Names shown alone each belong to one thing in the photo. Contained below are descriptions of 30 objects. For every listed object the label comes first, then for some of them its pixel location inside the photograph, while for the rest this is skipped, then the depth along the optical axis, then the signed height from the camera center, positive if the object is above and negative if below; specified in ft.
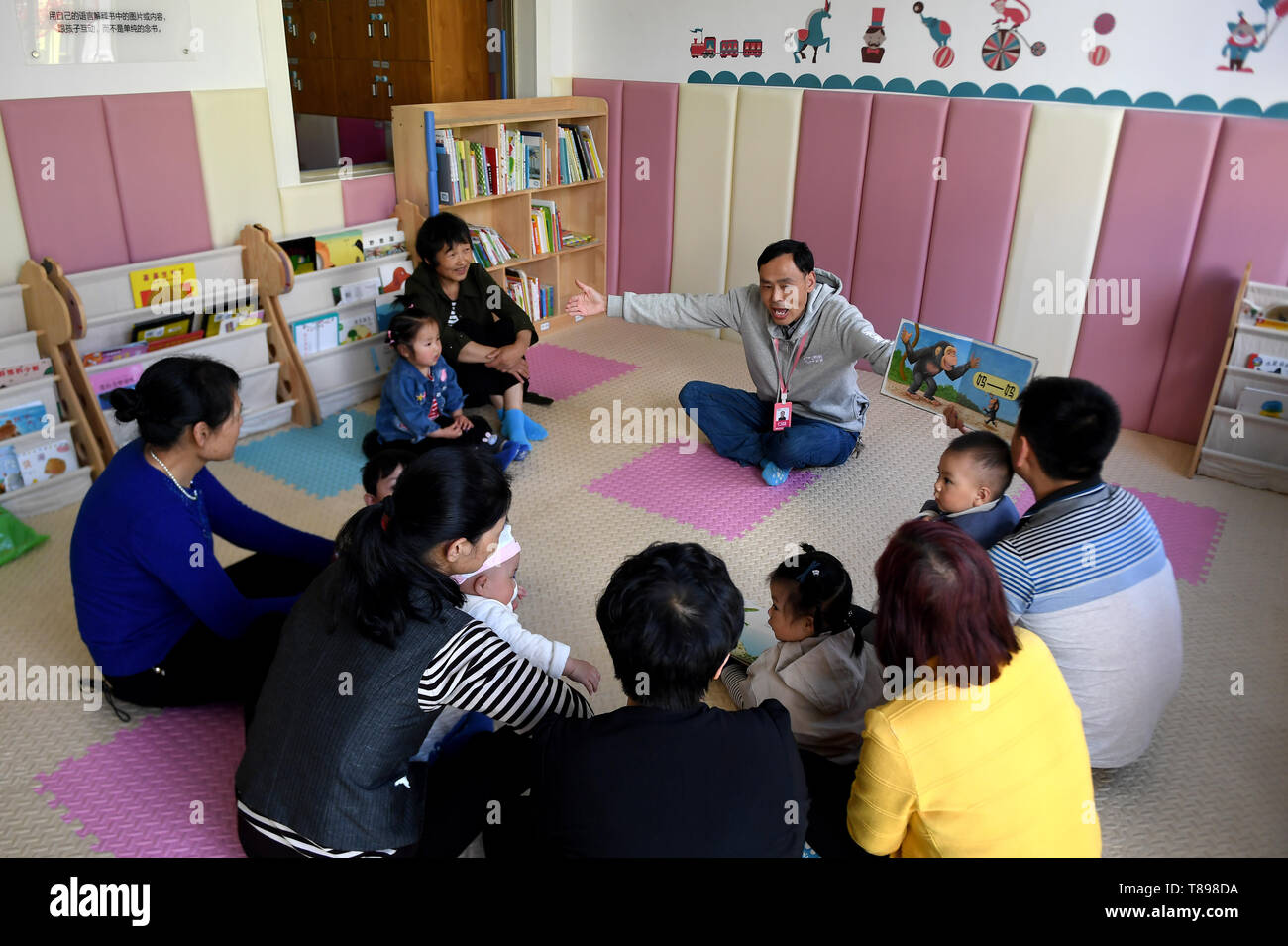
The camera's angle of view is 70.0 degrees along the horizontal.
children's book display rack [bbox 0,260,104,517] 9.84 -3.00
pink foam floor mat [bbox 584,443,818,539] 10.47 -4.30
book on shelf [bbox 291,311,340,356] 12.37 -3.04
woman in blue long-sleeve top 6.26 -3.07
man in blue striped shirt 5.80 -2.70
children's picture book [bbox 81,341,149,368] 10.46 -2.86
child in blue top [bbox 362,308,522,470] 11.05 -3.48
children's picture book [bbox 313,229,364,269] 12.56 -1.98
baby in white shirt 6.36 -3.53
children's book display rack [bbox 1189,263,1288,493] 11.15 -3.20
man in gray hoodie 10.70 -2.88
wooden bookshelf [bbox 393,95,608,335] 13.41 -1.49
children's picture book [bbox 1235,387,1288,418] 11.18 -3.19
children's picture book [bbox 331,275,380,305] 12.84 -2.58
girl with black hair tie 5.66 -3.53
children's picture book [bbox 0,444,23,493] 9.78 -3.85
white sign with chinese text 9.61 +0.57
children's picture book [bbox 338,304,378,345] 12.93 -3.02
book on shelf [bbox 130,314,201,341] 10.86 -2.67
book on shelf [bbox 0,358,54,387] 9.83 -2.89
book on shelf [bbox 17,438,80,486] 10.02 -3.86
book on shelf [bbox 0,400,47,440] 9.75 -3.34
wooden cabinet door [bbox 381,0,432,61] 14.35 +0.97
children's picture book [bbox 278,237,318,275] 12.21 -1.99
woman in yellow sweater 4.48 -2.80
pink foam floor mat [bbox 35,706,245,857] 6.27 -4.72
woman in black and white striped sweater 4.59 -2.77
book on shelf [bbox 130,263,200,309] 10.87 -2.18
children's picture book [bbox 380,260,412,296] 13.32 -2.45
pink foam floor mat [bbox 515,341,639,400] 14.05 -3.99
